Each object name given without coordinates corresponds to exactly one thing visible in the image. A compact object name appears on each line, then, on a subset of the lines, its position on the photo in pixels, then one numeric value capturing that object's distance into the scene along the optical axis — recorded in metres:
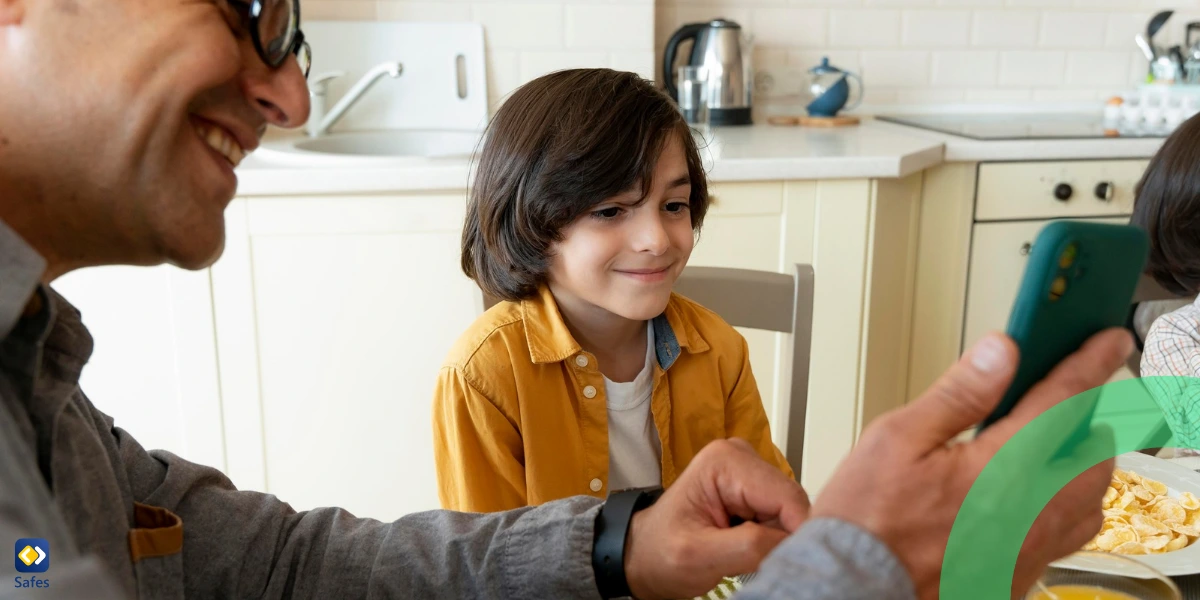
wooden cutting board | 2.40
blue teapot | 2.43
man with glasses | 0.50
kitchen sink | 2.13
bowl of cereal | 0.70
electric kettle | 2.34
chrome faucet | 2.07
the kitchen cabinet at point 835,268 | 1.92
